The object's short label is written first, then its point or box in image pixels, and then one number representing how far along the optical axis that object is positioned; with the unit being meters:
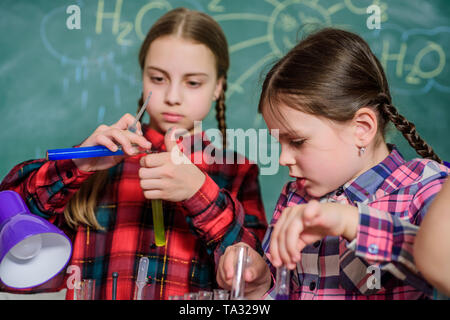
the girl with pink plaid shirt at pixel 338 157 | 0.78
